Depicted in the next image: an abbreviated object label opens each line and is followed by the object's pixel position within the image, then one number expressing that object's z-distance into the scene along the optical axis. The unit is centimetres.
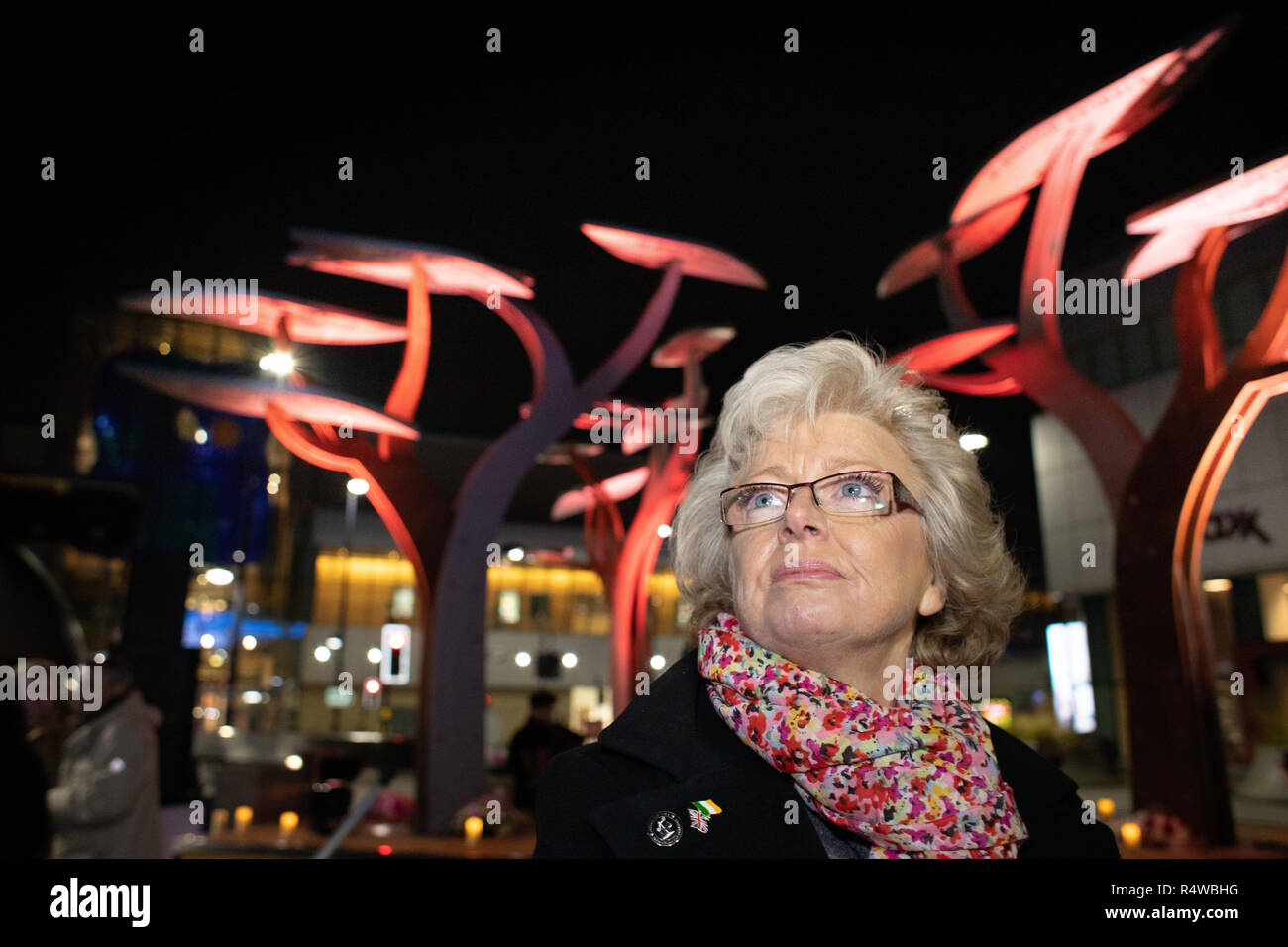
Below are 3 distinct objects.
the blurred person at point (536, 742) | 451
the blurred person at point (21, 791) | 312
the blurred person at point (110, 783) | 387
